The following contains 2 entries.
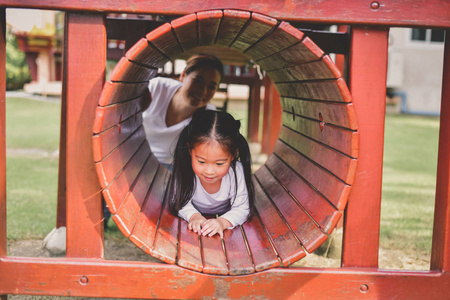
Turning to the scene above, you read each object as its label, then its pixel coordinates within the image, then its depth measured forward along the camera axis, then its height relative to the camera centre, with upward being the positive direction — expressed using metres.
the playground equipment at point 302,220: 2.01 -0.34
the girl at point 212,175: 2.57 -0.40
